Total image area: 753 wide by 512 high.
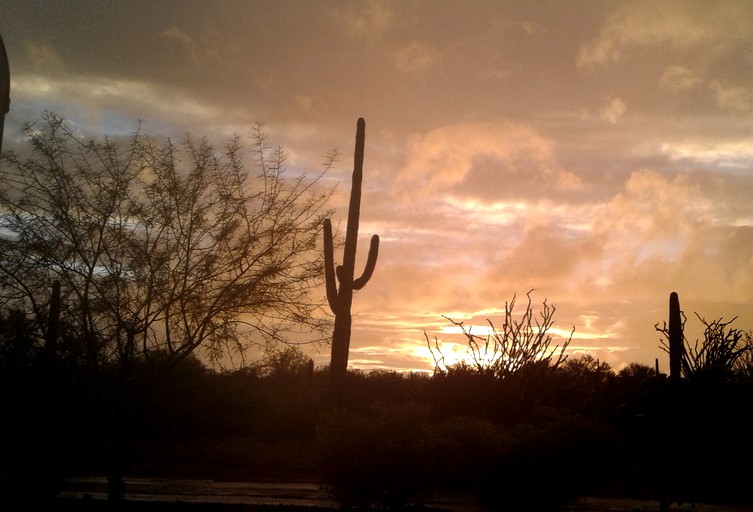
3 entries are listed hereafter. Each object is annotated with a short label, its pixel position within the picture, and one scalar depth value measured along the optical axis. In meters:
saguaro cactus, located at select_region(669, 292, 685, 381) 24.23
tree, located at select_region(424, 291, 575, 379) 23.68
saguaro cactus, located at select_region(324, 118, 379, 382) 21.25
